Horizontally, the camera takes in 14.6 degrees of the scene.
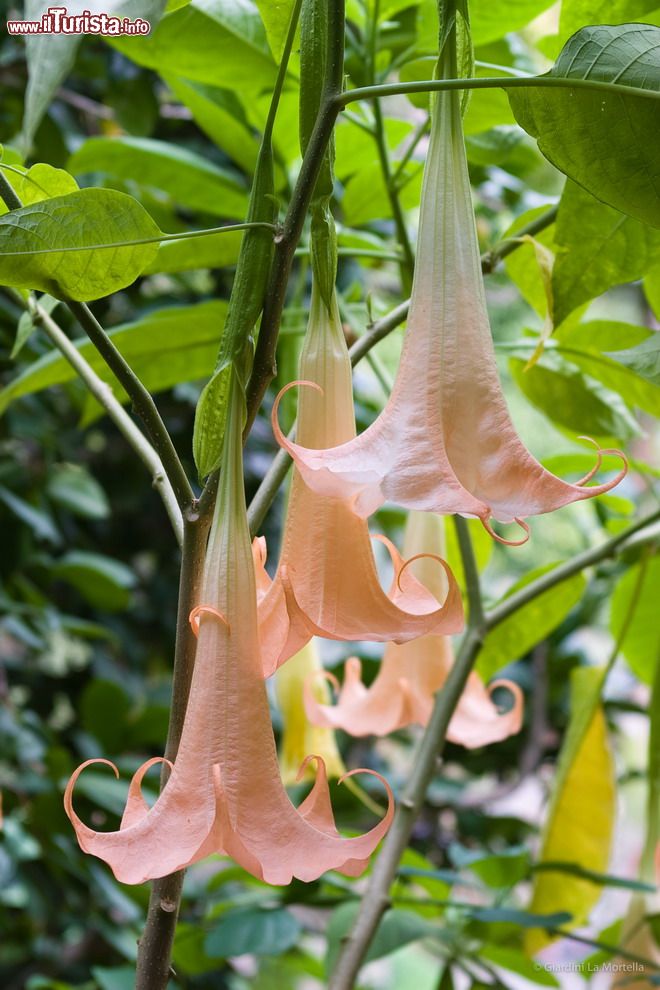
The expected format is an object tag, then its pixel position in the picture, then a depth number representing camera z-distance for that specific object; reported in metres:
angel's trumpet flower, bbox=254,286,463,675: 1.24
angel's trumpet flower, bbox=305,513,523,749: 1.67
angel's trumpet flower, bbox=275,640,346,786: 1.83
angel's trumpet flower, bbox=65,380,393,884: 1.19
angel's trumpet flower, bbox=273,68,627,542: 1.20
